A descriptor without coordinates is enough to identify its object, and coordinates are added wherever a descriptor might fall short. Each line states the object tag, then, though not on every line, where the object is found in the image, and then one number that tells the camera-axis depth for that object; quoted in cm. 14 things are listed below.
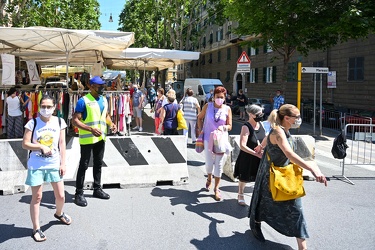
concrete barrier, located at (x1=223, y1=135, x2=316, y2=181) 736
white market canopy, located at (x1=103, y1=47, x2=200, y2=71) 1399
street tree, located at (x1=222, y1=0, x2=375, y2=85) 1301
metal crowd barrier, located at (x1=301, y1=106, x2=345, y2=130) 1628
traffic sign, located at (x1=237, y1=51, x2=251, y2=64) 1480
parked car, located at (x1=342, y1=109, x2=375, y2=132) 1406
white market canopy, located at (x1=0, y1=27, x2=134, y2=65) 925
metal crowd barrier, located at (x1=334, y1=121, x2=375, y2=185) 877
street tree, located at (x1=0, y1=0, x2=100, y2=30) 2008
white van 2423
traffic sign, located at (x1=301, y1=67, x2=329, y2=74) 1343
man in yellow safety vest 528
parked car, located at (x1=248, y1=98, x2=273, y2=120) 2014
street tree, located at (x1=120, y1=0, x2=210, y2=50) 3077
